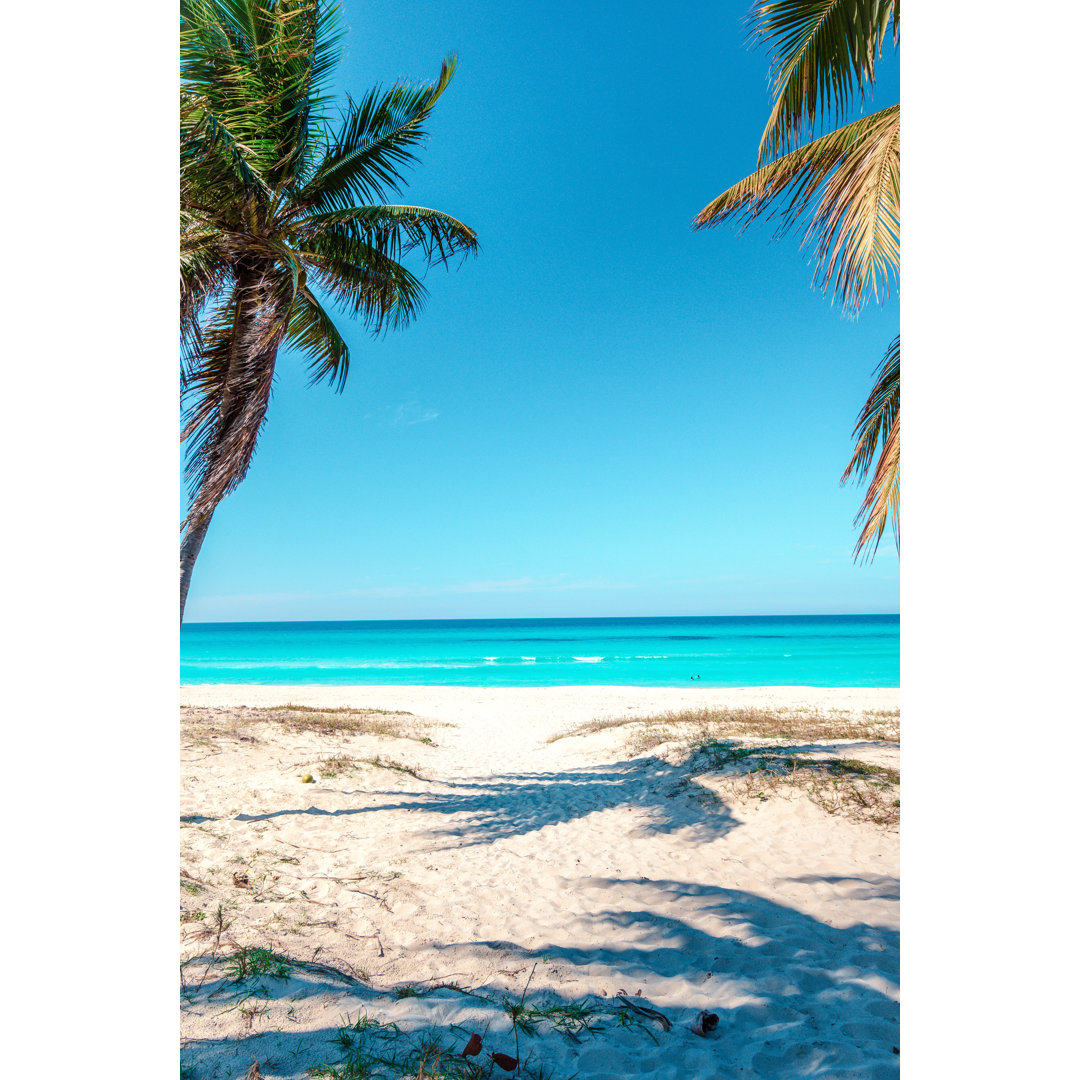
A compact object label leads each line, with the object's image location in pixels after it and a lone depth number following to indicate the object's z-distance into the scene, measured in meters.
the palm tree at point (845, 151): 3.62
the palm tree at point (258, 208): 4.32
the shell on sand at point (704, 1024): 2.47
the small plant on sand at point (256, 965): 2.64
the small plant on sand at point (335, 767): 7.00
